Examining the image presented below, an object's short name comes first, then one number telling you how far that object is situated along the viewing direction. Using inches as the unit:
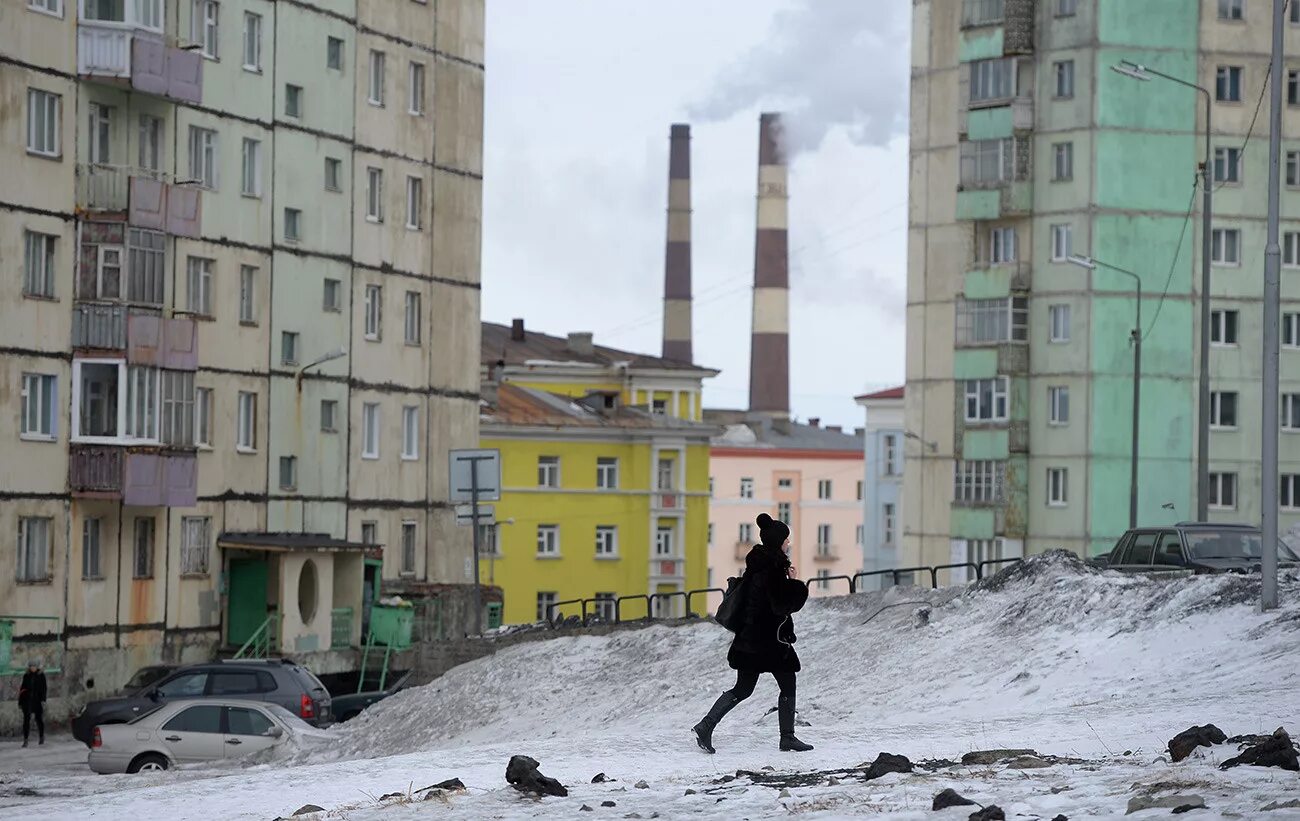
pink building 5910.4
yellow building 3961.6
